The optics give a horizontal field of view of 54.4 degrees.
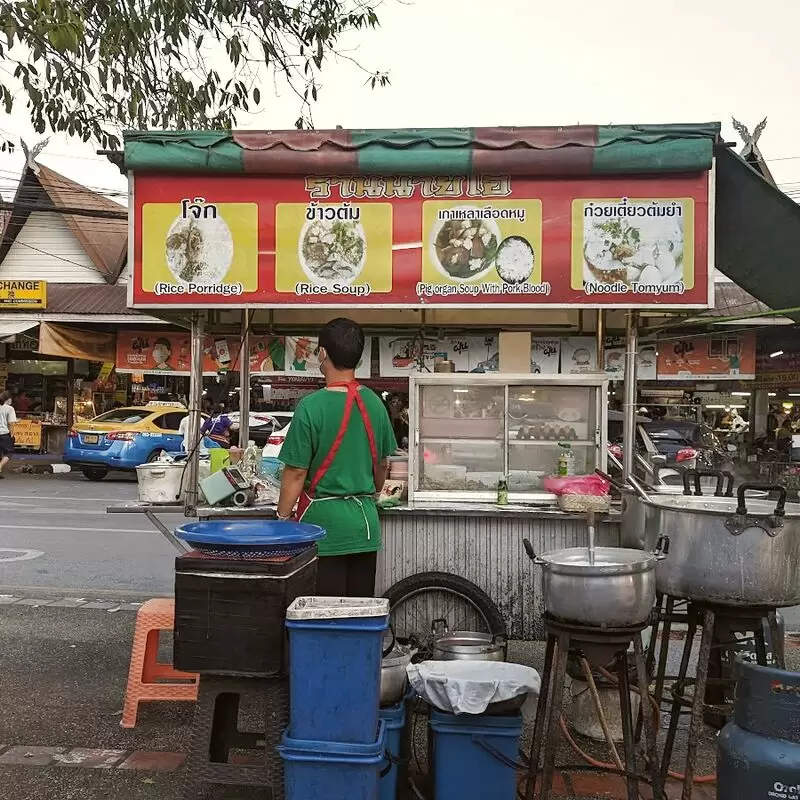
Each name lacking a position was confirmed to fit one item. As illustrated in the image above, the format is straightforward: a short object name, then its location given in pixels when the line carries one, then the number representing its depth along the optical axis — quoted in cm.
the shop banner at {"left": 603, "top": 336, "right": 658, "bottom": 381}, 1483
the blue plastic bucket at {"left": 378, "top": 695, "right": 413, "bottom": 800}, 341
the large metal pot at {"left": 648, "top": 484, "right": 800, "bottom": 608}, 343
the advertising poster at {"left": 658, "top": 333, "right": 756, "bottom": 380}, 1644
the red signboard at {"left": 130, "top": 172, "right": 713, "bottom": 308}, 471
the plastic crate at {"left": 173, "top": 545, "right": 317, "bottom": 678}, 314
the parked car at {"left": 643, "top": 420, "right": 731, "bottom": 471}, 1447
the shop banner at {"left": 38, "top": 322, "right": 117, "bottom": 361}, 1689
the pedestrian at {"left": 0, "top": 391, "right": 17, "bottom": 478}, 1611
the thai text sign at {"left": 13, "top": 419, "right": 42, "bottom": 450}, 1975
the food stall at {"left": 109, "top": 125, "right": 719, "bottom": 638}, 468
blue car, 1664
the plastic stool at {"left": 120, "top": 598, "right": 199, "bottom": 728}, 448
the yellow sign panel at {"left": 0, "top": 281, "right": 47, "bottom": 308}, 1723
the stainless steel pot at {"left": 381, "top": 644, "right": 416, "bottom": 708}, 358
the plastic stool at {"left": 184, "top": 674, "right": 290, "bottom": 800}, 315
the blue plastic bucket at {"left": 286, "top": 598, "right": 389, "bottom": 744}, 303
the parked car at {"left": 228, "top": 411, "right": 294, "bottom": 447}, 1641
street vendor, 374
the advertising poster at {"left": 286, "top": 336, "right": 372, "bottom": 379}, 802
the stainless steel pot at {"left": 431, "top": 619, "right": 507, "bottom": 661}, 385
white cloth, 334
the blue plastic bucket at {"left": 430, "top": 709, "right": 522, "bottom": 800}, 338
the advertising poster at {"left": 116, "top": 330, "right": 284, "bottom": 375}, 1784
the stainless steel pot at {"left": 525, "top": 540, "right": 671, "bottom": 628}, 317
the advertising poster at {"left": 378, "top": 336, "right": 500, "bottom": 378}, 688
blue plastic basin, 317
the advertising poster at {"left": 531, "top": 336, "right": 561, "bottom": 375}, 805
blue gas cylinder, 279
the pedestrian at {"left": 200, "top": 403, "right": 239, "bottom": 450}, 557
